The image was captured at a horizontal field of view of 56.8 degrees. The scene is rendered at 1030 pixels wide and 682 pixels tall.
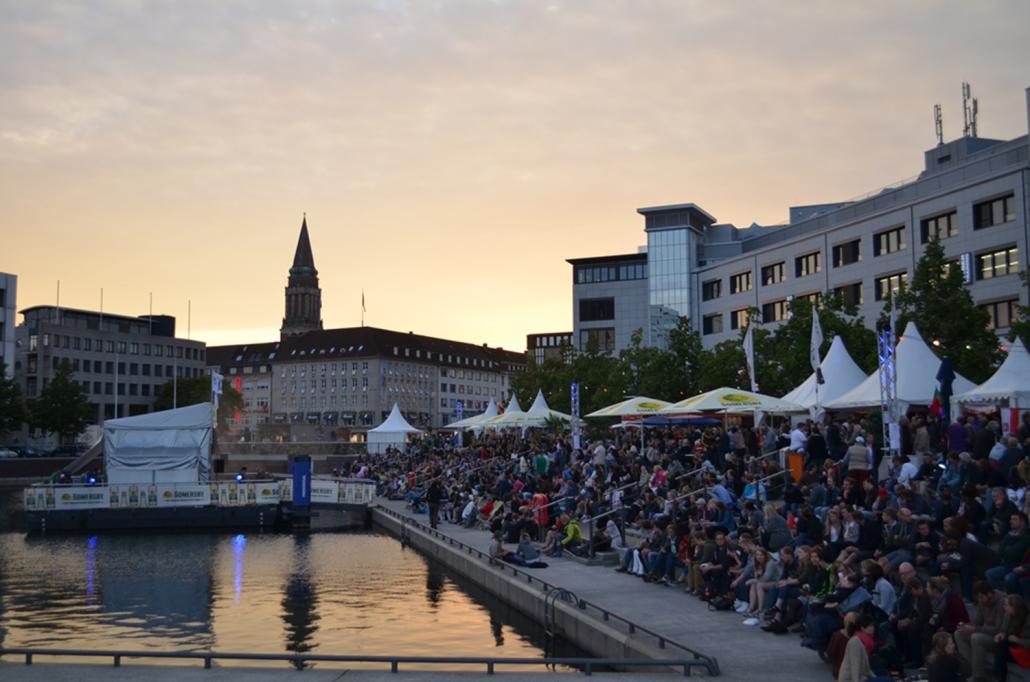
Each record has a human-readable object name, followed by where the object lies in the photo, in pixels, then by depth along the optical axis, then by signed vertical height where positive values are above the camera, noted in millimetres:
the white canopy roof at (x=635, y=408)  33031 +412
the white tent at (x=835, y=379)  29781 +1308
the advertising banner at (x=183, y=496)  41812 -3376
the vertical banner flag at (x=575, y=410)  39409 +421
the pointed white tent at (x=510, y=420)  49625 -25
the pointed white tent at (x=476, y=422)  53428 -142
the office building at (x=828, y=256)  54250 +12518
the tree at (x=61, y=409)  98688 +1069
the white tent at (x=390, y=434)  73938 -1163
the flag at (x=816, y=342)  30472 +2547
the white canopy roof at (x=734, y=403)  29181 +512
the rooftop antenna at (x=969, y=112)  88875 +28766
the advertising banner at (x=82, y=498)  40938 -3366
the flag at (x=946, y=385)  23719 +868
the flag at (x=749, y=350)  36125 +2694
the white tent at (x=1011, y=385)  23422 +868
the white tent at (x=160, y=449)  44000 -1375
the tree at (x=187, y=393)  135875 +3787
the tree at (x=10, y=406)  87312 +1179
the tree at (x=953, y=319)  38419 +4133
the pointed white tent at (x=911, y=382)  26172 +1061
